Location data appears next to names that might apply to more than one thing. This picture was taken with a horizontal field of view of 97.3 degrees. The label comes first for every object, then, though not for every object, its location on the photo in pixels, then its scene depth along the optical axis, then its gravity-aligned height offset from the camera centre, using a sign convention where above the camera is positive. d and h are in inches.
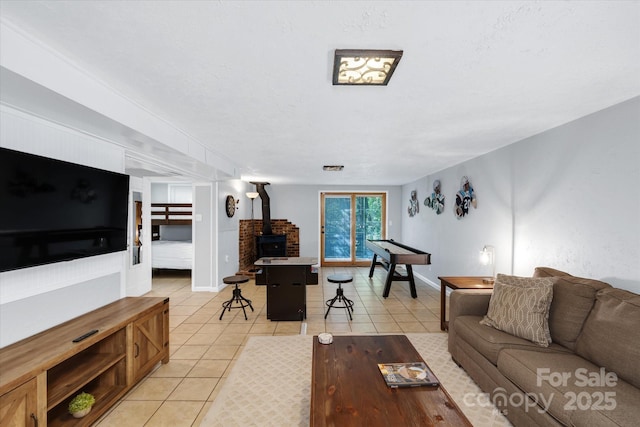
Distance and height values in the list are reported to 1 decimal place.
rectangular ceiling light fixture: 56.4 +33.1
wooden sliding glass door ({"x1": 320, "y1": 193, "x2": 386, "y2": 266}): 309.0 -7.6
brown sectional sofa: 59.2 -37.2
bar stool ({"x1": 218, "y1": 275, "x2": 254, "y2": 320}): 156.3 -47.3
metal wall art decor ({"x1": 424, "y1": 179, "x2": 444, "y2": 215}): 206.2 +14.1
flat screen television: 64.0 +1.3
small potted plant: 72.8 -49.5
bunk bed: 238.1 -21.8
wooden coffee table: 56.1 -40.3
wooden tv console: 57.6 -38.8
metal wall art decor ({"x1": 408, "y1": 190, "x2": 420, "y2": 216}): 258.9 +12.5
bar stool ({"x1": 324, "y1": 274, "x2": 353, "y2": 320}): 156.7 -45.7
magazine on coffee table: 67.0 -39.5
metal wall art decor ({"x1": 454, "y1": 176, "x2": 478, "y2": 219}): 163.8 +11.7
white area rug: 79.9 -57.0
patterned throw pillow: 84.7 -28.7
